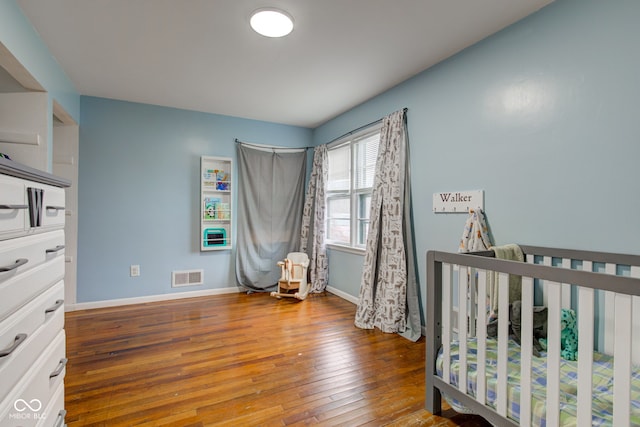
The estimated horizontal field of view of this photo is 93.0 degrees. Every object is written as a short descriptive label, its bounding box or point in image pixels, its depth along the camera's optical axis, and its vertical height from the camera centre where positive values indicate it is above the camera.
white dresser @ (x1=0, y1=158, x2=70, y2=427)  0.83 -0.28
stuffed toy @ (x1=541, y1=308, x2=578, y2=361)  1.51 -0.62
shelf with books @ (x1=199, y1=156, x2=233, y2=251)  3.79 +0.11
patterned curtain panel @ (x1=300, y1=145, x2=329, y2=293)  4.06 -0.15
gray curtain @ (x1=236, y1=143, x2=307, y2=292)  3.99 +0.02
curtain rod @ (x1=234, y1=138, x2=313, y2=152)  4.00 +0.89
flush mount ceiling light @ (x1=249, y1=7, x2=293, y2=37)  1.86 +1.22
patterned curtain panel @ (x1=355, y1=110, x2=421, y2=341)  2.66 -0.35
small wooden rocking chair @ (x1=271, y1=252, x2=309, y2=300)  3.70 -0.84
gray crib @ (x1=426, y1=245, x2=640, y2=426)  0.99 -0.57
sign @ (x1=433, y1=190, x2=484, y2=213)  2.19 +0.09
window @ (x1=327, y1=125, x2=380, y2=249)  3.42 +0.33
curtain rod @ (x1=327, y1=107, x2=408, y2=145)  3.08 +0.94
